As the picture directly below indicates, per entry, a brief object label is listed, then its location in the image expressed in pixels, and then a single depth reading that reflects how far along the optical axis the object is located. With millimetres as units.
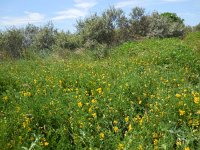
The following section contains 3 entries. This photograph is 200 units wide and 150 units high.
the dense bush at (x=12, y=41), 11245
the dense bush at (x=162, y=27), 12583
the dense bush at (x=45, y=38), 12471
